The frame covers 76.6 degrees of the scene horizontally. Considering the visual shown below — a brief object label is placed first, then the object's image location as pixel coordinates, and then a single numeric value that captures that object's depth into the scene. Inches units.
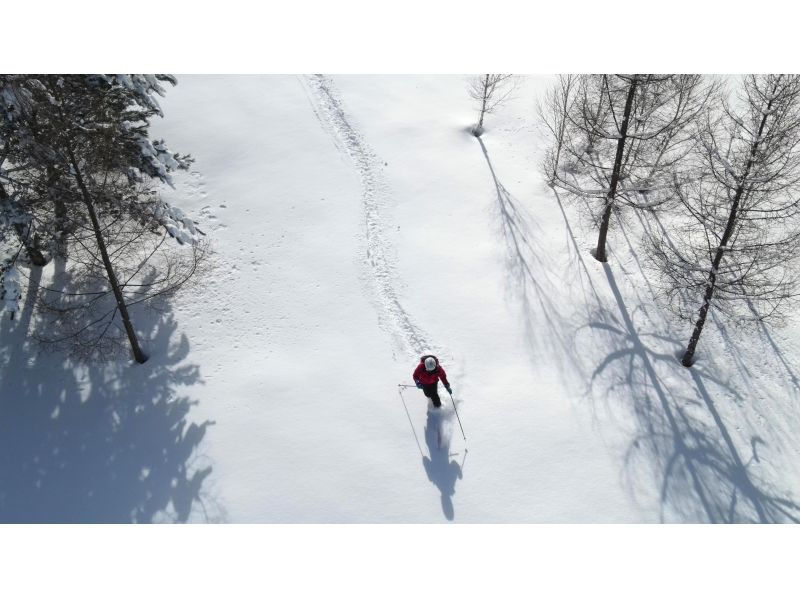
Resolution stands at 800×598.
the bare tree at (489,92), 754.8
